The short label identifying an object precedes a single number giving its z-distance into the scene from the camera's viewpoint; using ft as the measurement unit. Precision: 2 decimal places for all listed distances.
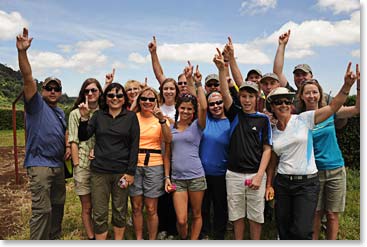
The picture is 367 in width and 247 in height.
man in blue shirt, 13.52
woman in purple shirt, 13.75
